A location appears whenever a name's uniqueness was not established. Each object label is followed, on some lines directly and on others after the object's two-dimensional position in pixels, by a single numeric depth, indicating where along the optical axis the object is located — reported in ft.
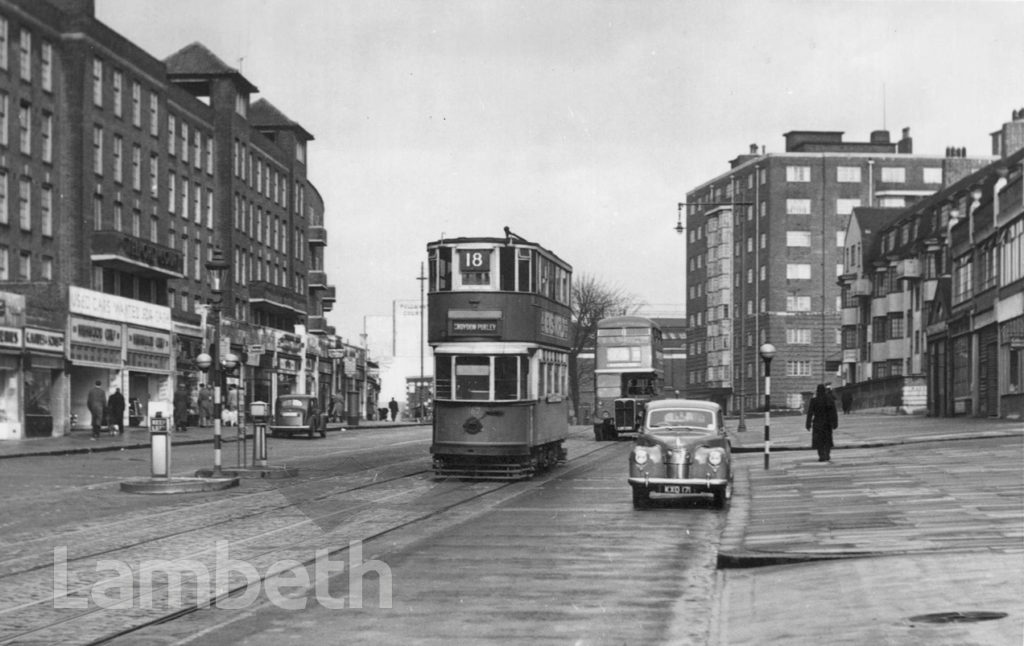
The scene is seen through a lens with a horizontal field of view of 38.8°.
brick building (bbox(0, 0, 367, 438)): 178.19
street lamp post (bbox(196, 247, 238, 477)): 91.50
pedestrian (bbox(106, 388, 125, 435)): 169.78
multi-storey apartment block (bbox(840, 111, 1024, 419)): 168.45
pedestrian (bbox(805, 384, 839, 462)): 103.65
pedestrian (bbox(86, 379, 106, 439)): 160.86
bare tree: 365.61
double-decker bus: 172.04
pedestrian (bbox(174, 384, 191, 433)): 193.06
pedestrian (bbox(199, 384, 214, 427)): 216.95
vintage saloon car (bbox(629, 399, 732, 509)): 71.77
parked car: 187.93
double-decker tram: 92.99
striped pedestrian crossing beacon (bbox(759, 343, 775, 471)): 102.63
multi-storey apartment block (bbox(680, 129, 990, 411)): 429.38
